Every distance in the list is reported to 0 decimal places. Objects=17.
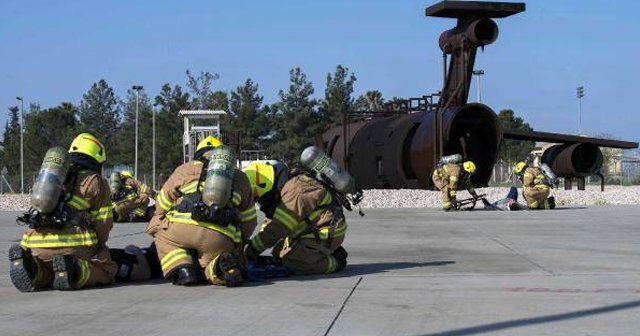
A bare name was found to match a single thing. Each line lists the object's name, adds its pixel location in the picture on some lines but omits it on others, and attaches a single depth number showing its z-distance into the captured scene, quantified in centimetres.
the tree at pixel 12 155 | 7562
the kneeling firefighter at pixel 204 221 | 727
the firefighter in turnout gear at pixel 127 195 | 1769
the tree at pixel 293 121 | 6588
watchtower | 3419
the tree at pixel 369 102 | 7600
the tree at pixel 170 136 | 6538
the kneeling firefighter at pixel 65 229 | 720
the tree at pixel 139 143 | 6806
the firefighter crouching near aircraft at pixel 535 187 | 2220
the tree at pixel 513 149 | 7588
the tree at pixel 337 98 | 7141
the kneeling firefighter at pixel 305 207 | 822
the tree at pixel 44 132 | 7075
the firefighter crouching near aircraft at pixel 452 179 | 2211
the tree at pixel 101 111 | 8819
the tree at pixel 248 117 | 6820
